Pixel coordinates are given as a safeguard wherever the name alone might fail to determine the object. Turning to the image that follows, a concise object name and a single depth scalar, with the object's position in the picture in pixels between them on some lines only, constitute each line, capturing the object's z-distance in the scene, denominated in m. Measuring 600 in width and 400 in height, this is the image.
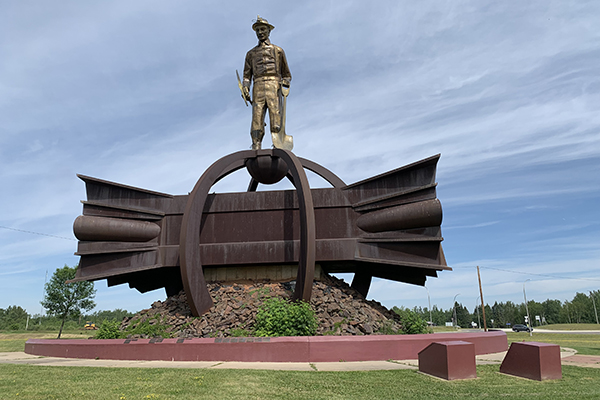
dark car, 47.52
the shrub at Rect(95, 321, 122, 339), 12.70
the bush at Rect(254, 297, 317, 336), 11.15
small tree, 31.95
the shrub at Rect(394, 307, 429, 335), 12.47
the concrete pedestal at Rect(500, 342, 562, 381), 7.36
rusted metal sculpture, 13.37
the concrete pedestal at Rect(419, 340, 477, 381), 7.30
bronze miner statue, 16.08
